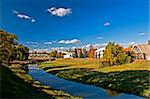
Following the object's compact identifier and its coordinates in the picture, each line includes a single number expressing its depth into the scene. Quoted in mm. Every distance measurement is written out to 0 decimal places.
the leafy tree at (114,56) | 32640
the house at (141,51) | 40444
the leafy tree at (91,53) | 63509
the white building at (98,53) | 62624
